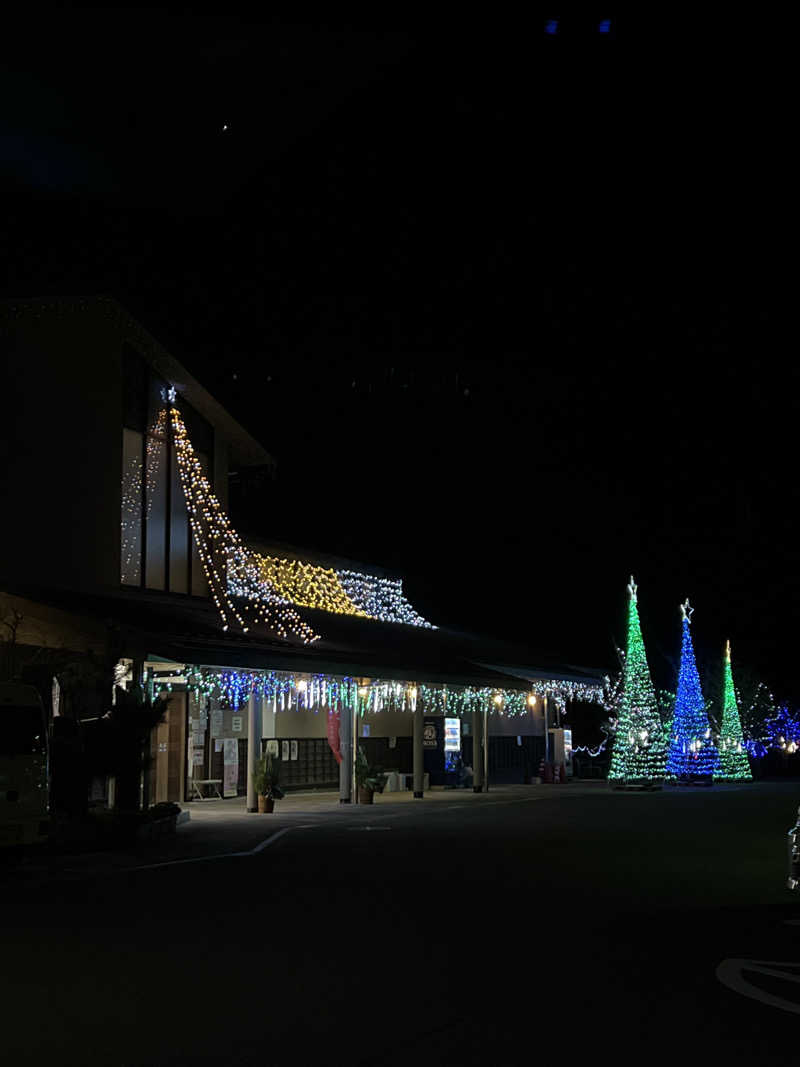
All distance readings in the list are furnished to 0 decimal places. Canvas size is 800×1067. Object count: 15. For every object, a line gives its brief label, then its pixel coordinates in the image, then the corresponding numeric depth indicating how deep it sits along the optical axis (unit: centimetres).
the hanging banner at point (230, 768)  3338
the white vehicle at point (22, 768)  1588
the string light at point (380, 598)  4019
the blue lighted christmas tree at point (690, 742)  4372
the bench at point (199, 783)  3187
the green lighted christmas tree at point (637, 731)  3953
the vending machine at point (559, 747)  4703
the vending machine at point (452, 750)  4162
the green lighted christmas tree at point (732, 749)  4691
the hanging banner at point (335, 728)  3362
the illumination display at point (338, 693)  2542
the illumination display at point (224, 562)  2808
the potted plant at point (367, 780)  3108
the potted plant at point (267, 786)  2745
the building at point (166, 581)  2283
